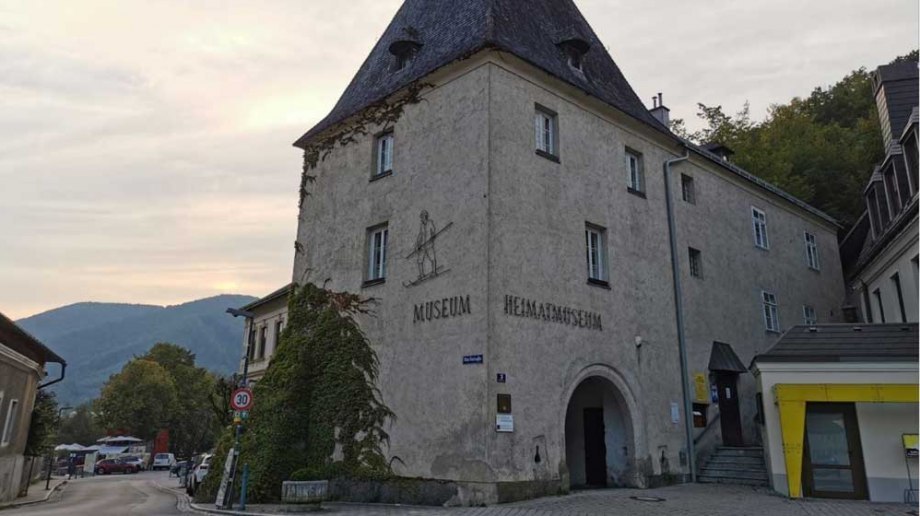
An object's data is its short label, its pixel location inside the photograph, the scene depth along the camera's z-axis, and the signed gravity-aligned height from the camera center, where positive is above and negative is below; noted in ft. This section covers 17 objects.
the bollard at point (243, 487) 45.33 -3.82
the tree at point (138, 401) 214.07 +10.03
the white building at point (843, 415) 44.21 +1.81
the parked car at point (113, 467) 162.71 -8.94
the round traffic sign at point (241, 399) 46.65 +2.44
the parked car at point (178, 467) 112.04 -6.89
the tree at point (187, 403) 228.43 +10.71
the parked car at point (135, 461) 168.72 -7.62
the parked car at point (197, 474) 78.64 -5.11
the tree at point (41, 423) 82.28 +1.04
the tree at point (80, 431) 278.46 +0.02
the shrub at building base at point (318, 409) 50.26 +2.02
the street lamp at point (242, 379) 46.24 +7.38
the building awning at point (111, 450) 177.92 -5.22
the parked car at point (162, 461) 189.78 -8.44
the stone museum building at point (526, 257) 45.73 +15.42
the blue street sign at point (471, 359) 44.13 +5.25
